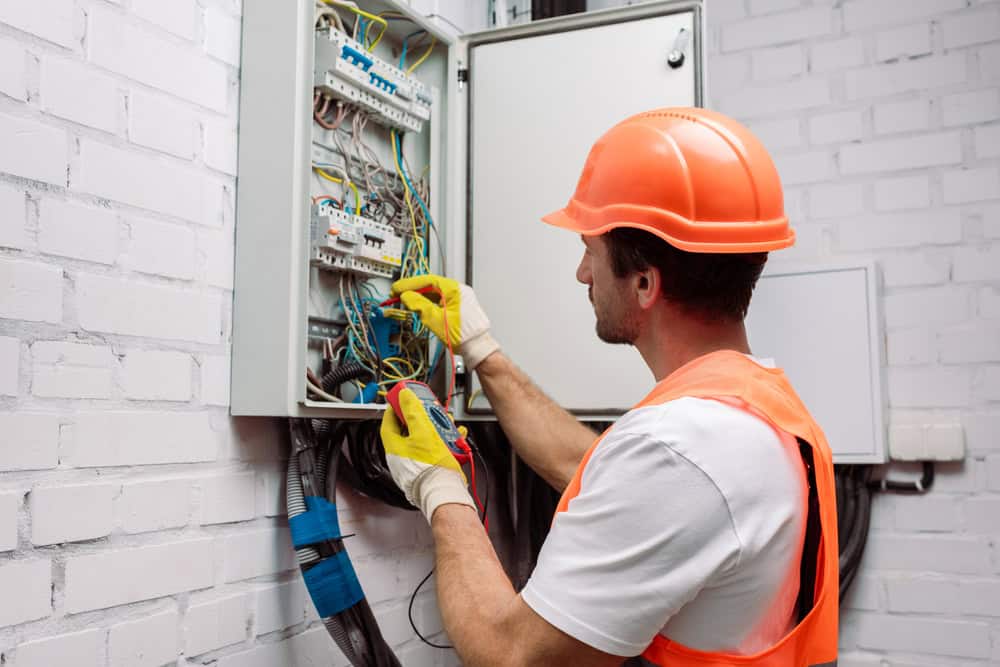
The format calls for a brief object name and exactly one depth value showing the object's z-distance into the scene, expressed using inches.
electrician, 37.4
